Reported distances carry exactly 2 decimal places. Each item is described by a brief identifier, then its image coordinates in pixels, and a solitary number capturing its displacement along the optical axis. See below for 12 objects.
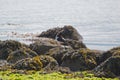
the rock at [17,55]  33.38
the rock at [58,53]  33.01
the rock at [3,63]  32.31
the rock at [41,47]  37.00
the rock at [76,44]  39.41
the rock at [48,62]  29.99
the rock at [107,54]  31.69
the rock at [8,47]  36.09
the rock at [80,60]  30.70
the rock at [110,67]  28.13
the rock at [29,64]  29.91
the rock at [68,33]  49.97
